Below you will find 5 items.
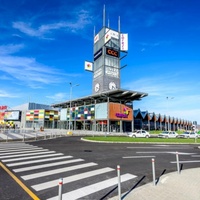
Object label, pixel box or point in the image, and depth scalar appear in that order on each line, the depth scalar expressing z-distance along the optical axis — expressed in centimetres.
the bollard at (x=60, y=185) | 378
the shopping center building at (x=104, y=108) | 6034
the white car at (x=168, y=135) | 4400
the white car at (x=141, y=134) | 4050
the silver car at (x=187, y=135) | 4783
